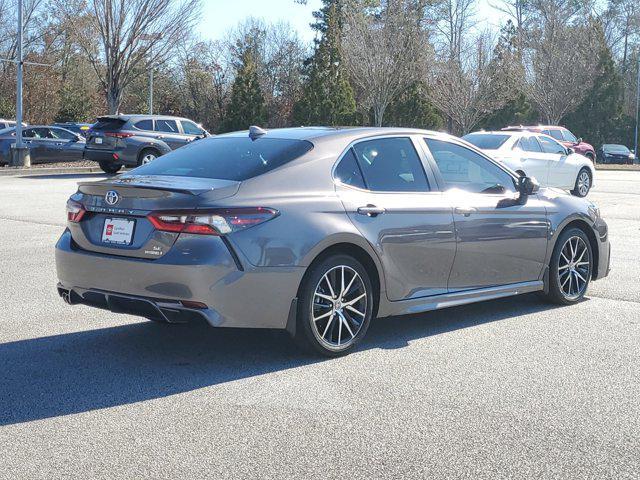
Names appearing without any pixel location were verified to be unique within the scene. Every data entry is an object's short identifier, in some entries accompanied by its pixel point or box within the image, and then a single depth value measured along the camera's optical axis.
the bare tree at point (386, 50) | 43.41
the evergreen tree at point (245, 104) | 49.88
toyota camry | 5.15
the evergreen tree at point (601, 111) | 57.38
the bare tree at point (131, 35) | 29.19
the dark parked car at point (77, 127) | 35.62
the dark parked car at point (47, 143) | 26.78
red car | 30.09
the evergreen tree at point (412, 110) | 51.31
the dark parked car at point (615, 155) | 53.03
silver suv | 23.20
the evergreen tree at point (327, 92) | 49.88
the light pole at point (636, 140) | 59.12
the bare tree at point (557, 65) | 50.44
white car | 18.39
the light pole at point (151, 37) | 30.04
